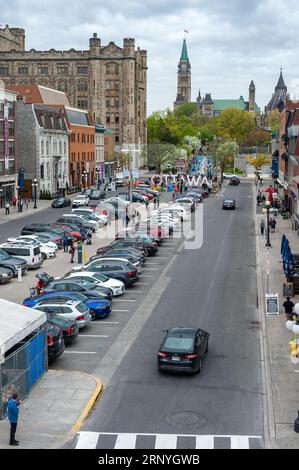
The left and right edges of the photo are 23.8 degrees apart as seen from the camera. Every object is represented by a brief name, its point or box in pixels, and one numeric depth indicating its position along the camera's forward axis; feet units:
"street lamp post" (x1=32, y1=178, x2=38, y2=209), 240.94
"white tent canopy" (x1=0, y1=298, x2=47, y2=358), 63.36
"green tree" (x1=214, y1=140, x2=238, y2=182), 433.07
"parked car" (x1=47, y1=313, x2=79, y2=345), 82.53
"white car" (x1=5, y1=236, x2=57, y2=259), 147.02
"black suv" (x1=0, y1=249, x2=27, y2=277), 127.95
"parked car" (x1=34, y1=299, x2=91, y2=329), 88.48
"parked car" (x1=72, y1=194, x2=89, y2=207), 249.34
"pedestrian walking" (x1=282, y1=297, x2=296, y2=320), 97.19
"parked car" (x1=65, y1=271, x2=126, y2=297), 109.29
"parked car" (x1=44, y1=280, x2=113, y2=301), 101.91
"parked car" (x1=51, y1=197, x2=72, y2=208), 253.03
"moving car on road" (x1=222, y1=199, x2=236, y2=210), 252.01
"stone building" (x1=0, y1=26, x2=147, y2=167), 470.80
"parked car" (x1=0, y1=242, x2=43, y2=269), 135.44
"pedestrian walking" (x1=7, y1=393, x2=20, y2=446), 56.34
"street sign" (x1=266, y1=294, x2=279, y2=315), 98.58
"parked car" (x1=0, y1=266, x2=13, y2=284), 122.31
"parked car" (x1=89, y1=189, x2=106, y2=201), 277.64
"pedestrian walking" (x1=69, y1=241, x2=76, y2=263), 142.20
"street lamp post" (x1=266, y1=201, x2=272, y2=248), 151.27
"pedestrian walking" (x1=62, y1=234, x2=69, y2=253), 156.76
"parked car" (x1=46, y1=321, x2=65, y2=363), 76.23
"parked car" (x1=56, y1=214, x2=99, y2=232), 187.01
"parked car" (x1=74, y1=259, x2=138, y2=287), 115.65
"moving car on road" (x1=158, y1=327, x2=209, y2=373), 72.95
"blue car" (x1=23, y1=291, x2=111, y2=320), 94.38
